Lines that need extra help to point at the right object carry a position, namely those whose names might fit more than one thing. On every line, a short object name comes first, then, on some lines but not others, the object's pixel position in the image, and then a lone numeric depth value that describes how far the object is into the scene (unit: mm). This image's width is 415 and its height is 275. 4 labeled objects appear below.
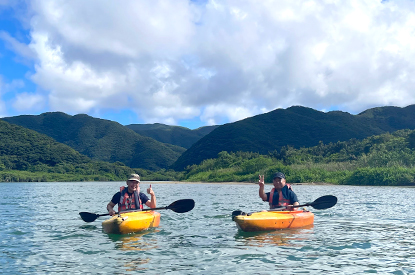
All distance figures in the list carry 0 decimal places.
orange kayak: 10570
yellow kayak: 10281
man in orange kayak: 11797
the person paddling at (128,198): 11516
